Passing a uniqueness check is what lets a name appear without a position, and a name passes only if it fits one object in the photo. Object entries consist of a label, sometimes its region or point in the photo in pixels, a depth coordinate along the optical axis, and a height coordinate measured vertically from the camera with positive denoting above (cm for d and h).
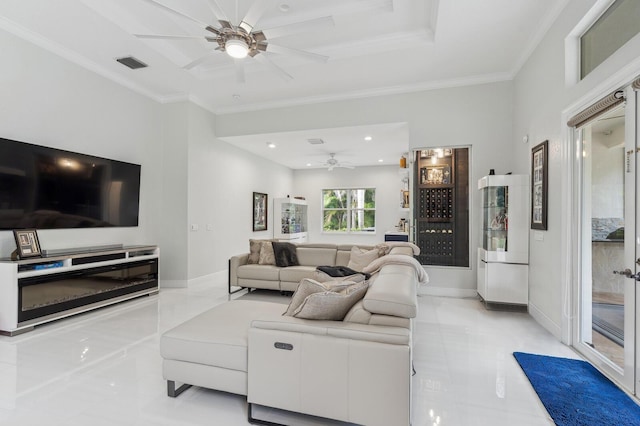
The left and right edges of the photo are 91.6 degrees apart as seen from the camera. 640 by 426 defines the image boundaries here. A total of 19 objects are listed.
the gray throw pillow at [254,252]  530 -63
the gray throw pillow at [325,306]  188 -55
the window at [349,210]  998 +20
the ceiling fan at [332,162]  815 +144
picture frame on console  338 -34
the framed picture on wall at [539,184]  349 +40
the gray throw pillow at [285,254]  510 -64
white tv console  321 -85
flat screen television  348 +31
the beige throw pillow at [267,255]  518 -67
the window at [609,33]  229 +152
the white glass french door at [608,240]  224 -18
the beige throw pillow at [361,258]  463 -62
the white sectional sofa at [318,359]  160 -83
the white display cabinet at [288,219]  898 -10
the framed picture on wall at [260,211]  797 +12
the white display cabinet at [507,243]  404 -33
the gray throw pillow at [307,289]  204 -49
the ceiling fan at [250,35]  255 +161
